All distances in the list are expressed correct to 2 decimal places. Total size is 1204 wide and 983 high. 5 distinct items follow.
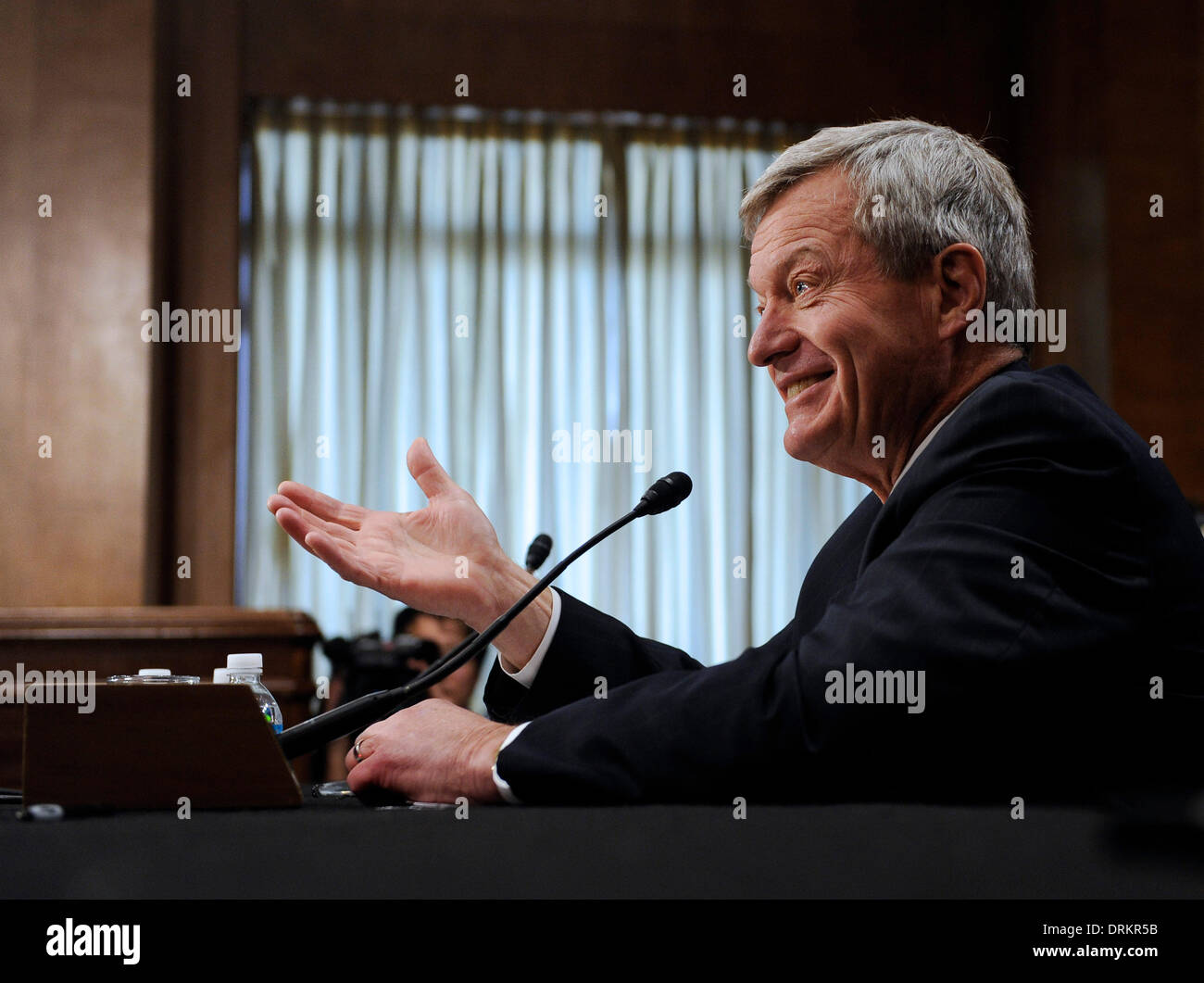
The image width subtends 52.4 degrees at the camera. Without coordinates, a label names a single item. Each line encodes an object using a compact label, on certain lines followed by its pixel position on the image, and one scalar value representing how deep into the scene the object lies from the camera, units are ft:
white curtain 17.10
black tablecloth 2.28
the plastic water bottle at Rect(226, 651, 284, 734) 4.18
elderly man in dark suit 2.99
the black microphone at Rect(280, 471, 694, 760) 3.57
